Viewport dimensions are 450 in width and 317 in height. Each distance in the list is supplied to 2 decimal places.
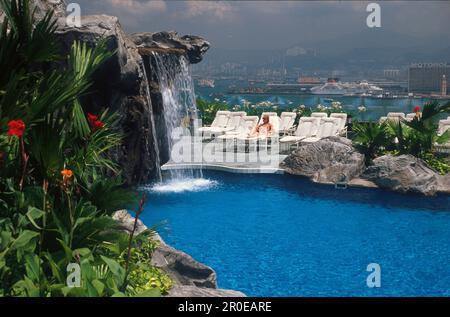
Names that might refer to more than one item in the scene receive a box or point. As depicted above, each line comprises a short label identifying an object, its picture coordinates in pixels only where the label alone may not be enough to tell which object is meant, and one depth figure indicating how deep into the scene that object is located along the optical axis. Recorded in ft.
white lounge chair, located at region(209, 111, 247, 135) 60.90
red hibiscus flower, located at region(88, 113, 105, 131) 15.11
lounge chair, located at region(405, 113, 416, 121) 55.19
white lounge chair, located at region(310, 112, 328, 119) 59.26
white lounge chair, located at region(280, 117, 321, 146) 56.39
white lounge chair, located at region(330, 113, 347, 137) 55.62
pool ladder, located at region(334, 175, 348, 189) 39.75
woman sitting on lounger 55.47
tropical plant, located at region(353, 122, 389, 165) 42.52
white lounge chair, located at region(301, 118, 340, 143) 54.90
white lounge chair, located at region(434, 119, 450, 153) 42.73
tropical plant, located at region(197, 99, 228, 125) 68.15
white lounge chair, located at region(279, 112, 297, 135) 60.18
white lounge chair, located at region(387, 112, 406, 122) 57.41
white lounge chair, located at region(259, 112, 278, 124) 59.58
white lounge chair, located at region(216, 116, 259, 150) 54.78
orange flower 12.30
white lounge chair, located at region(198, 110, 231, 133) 64.59
